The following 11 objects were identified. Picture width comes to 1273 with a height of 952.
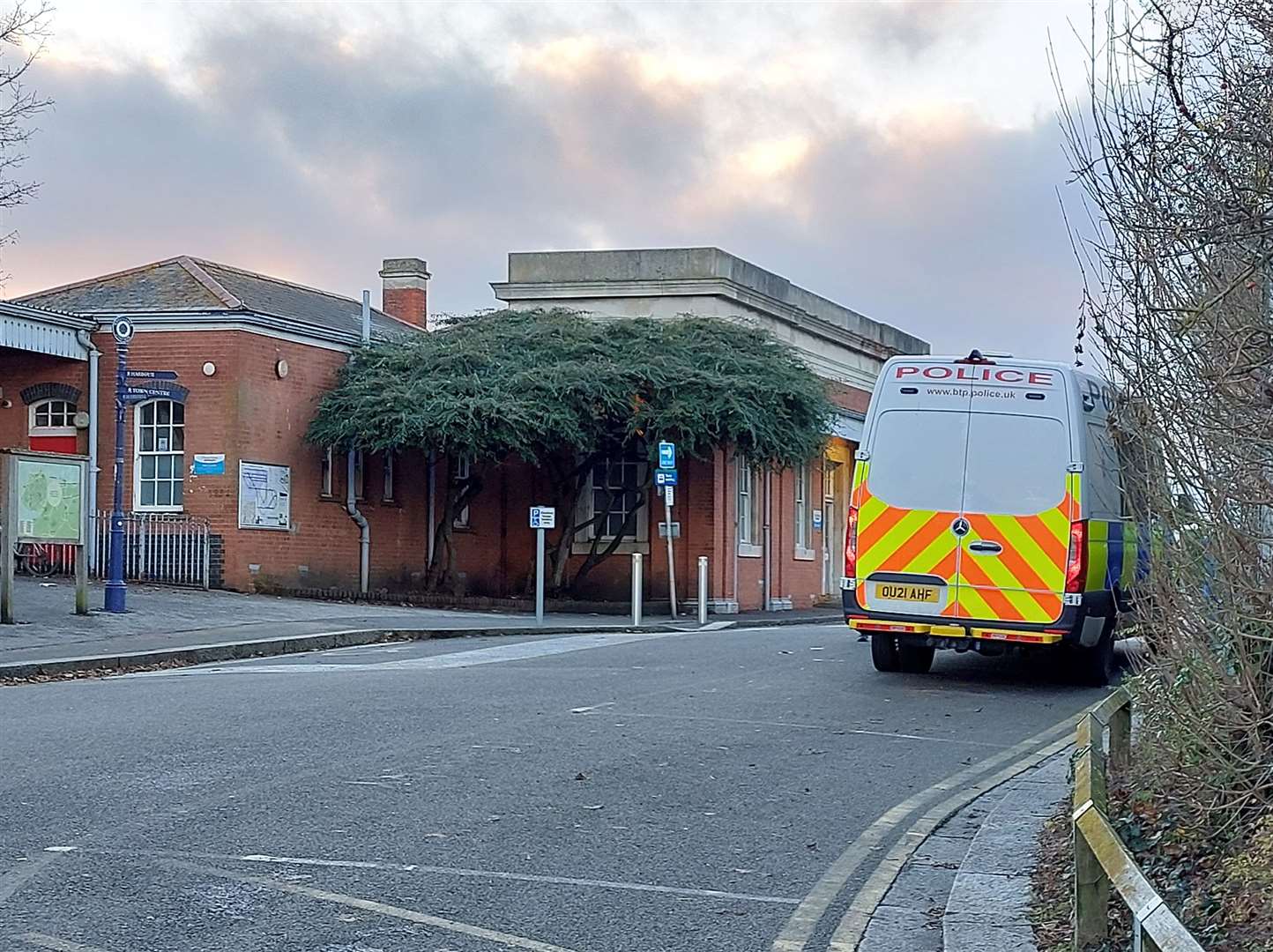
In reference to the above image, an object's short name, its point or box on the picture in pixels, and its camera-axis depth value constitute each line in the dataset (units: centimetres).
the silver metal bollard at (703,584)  2590
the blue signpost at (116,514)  2034
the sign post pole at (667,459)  2538
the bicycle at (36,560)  2620
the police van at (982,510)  1384
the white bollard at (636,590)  2451
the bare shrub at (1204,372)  588
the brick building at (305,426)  2652
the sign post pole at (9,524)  1803
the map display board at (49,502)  1831
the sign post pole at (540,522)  2320
